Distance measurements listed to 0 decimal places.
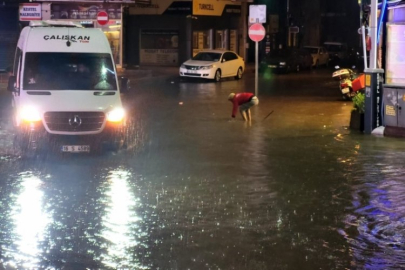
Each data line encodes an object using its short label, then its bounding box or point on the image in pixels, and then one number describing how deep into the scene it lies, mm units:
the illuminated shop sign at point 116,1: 35000
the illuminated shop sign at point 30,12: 33062
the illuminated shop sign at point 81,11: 36375
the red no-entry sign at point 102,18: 30266
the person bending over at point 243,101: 17172
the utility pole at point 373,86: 14969
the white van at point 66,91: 12234
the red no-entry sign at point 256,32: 21422
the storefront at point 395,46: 14984
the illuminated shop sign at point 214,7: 41656
